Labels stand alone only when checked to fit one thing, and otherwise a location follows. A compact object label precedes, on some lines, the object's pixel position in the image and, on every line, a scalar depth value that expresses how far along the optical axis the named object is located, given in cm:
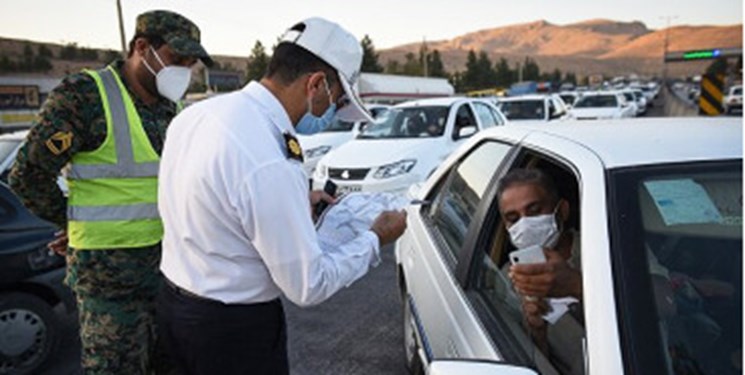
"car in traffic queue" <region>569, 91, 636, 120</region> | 1706
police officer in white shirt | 132
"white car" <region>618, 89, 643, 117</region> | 2491
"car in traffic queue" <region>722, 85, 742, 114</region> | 2641
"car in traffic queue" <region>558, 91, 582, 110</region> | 2468
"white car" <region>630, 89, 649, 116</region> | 2694
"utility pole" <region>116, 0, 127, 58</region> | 1727
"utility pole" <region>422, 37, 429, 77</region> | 6050
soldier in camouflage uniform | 202
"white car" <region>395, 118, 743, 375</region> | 119
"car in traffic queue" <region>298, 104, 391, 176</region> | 951
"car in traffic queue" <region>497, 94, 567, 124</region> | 1279
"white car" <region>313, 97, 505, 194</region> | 700
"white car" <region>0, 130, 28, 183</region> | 361
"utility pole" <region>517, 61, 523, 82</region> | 8311
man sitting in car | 195
